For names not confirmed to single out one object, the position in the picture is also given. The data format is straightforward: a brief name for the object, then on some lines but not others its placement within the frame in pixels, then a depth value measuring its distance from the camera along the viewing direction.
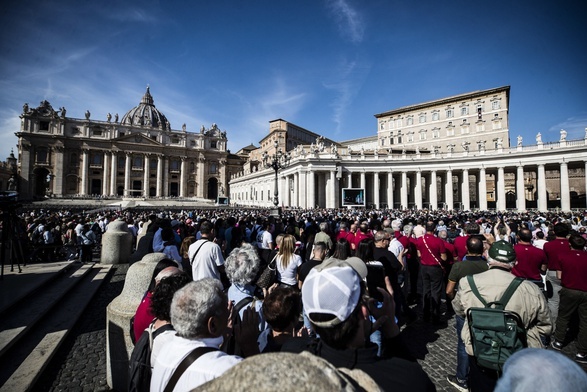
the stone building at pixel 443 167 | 36.88
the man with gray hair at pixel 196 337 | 1.42
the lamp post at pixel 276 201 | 21.67
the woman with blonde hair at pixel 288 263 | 4.83
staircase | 3.74
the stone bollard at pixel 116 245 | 10.38
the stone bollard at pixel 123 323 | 3.43
